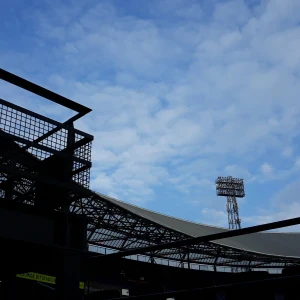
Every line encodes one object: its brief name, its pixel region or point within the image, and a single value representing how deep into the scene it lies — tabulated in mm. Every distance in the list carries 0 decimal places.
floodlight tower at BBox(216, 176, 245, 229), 83062
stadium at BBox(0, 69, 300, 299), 3586
